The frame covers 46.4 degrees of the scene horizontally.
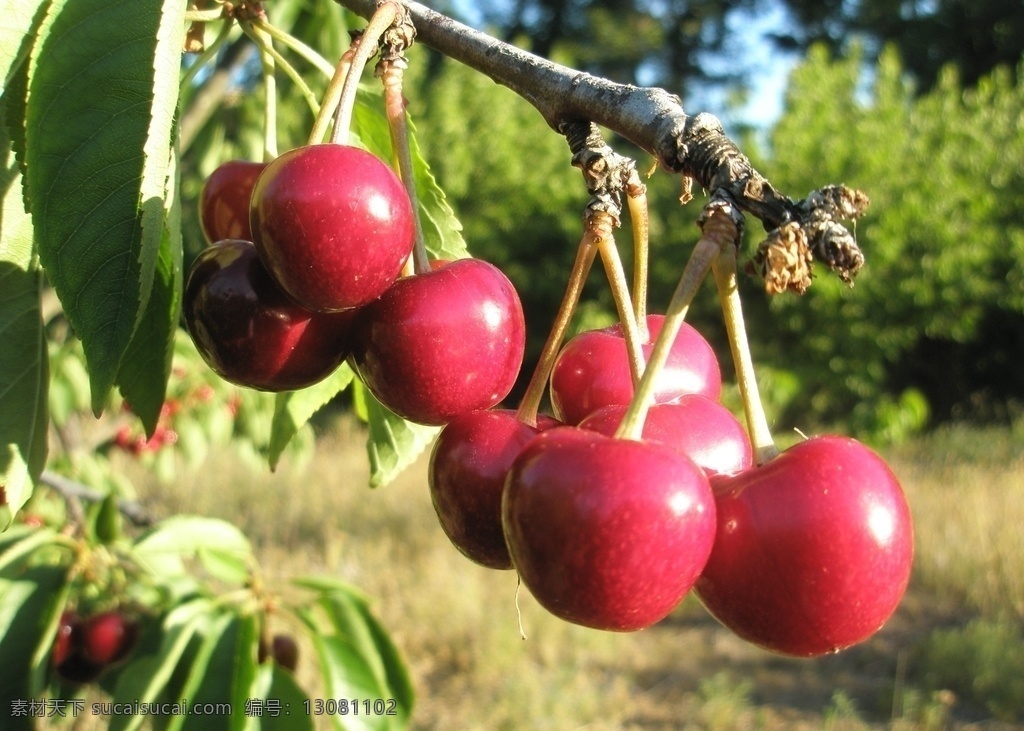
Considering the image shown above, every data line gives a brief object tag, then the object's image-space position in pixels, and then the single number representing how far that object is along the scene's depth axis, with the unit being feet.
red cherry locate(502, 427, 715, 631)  0.39
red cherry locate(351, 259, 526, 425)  0.47
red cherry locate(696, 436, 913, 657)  0.41
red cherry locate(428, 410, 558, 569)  0.46
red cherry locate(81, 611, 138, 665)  1.11
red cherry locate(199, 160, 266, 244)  0.62
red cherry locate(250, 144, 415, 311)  0.45
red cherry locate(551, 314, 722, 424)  0.49
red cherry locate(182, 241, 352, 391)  0.50
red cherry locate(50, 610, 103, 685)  1.13
